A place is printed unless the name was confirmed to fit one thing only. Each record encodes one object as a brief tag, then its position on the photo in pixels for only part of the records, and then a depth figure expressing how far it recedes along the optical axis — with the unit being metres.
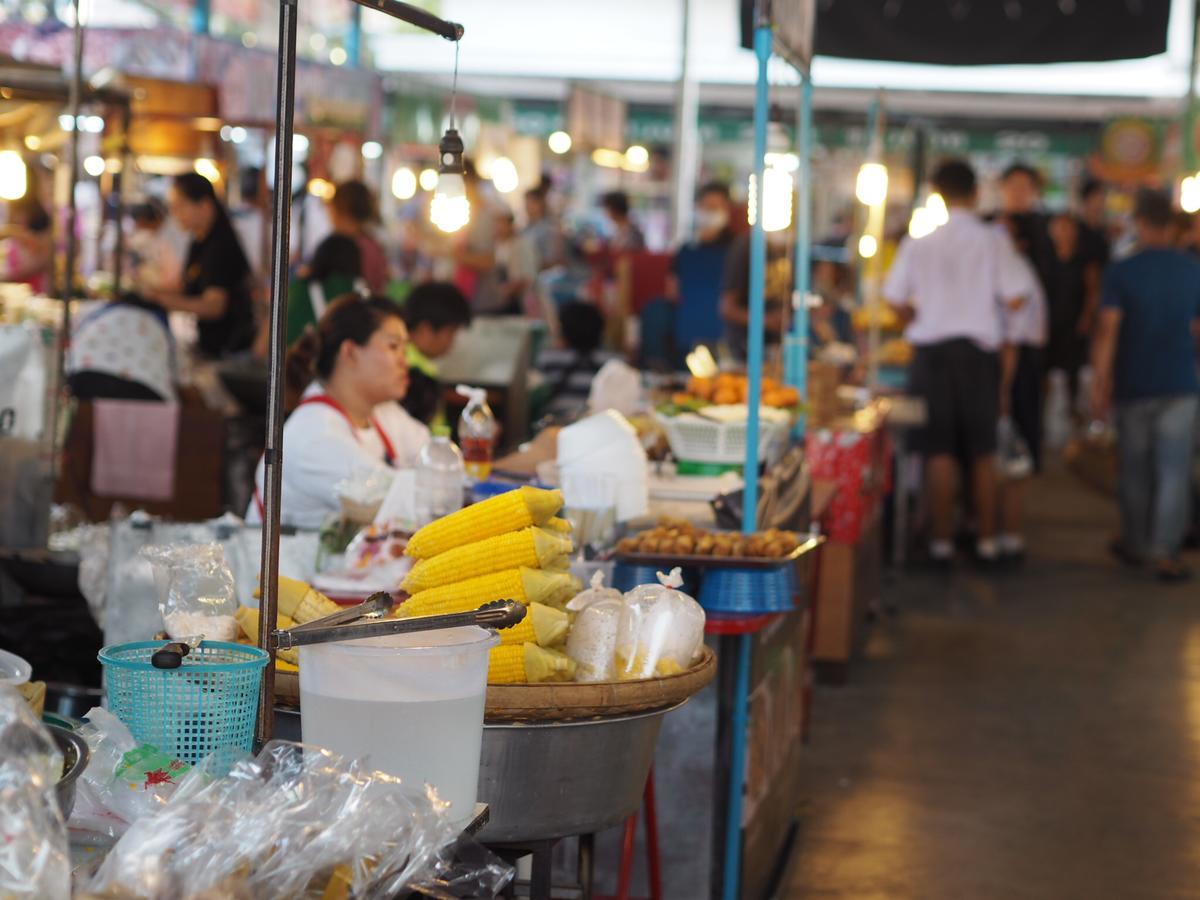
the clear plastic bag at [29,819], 1.59
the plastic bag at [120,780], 2.06
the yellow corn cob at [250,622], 2.79
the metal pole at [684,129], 13.35
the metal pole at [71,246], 5.30
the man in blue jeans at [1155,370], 9.12
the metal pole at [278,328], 2.19
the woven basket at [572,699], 2.60
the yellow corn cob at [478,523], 2.80
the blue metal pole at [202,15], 13.42
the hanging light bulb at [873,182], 8.06
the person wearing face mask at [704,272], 10.64
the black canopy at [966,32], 10.45
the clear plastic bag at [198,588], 2.66
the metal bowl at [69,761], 1.79
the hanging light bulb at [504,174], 16.39
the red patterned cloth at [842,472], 6.59
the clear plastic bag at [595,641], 2.80
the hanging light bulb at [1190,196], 11.07
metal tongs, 2.19
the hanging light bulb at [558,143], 17.46
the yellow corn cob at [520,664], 2.66
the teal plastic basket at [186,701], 2.21
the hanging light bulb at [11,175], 6.30
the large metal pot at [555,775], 2.63
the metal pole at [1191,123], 12.39
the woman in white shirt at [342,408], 4.45
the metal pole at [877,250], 8.60
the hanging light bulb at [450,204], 4.20
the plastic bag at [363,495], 3.84
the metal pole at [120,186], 7.86
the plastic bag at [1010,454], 9.43
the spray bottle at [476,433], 4.67
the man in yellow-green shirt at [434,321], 6.62
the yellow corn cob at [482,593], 2.74
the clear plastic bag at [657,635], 2.78
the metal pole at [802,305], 6.18
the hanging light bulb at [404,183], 14.33
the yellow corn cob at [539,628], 2.68
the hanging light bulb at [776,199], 4.70
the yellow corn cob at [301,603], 2.82
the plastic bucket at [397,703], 2.25
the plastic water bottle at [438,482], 3.77
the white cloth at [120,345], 6.97
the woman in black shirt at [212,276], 8.11
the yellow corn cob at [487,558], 2.77
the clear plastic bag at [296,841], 1.75
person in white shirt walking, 9.07
